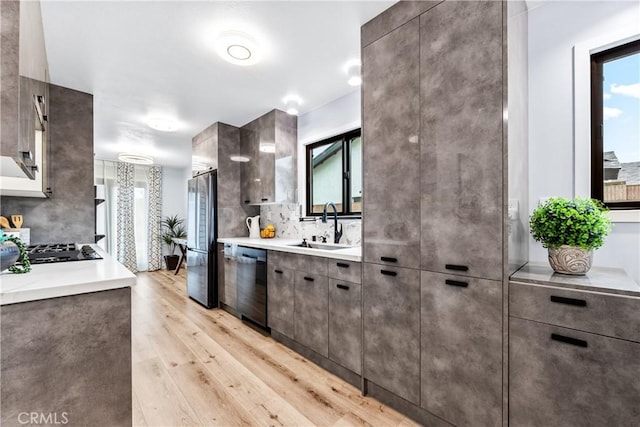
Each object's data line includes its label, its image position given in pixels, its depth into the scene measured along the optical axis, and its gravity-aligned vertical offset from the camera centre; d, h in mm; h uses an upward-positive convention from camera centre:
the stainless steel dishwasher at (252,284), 2916 -801
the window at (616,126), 1523 +482
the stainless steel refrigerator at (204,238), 3818 -360
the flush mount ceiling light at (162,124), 3753 +1267
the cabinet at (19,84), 1005 +538
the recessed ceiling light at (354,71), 2389 +1248
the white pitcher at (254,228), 4000 -222
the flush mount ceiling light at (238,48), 2045 +1308
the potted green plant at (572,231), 1291 -102
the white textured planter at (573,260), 1320 -240
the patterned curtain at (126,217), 6188 -69
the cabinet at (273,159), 3477 +704
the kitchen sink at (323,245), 2830 -355
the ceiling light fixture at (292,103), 3090 +1266
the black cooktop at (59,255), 1539 -248
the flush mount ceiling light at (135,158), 4547 +948
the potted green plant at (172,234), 6567 -503
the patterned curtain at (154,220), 6555 -152
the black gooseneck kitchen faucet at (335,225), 2891 -135
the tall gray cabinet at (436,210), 1380 +12
